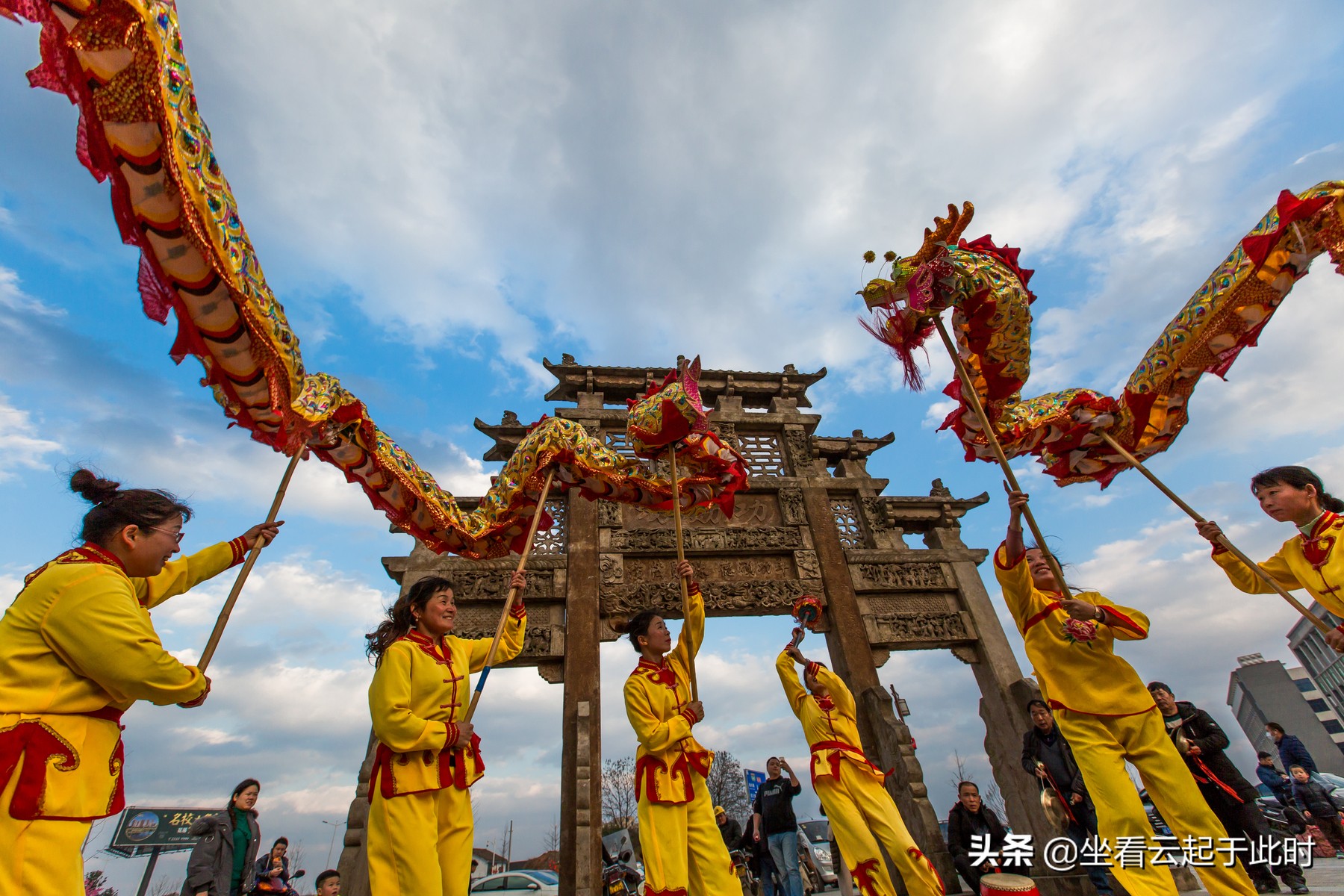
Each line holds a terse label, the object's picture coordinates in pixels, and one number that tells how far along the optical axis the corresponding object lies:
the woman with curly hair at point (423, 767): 2.28
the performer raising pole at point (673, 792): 3.05
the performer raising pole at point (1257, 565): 2.94
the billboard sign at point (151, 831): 18.11
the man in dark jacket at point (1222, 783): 3.62
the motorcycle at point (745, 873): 6.50
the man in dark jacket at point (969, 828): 5.12
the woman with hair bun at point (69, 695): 1.46
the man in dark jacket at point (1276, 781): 5.48
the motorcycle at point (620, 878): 6.40
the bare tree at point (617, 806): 21.50
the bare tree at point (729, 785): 23.86
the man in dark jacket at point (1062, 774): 4.20
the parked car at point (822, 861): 10.03
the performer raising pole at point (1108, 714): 2.70
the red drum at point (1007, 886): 2.42
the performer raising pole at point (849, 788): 3.69
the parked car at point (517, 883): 10.19
